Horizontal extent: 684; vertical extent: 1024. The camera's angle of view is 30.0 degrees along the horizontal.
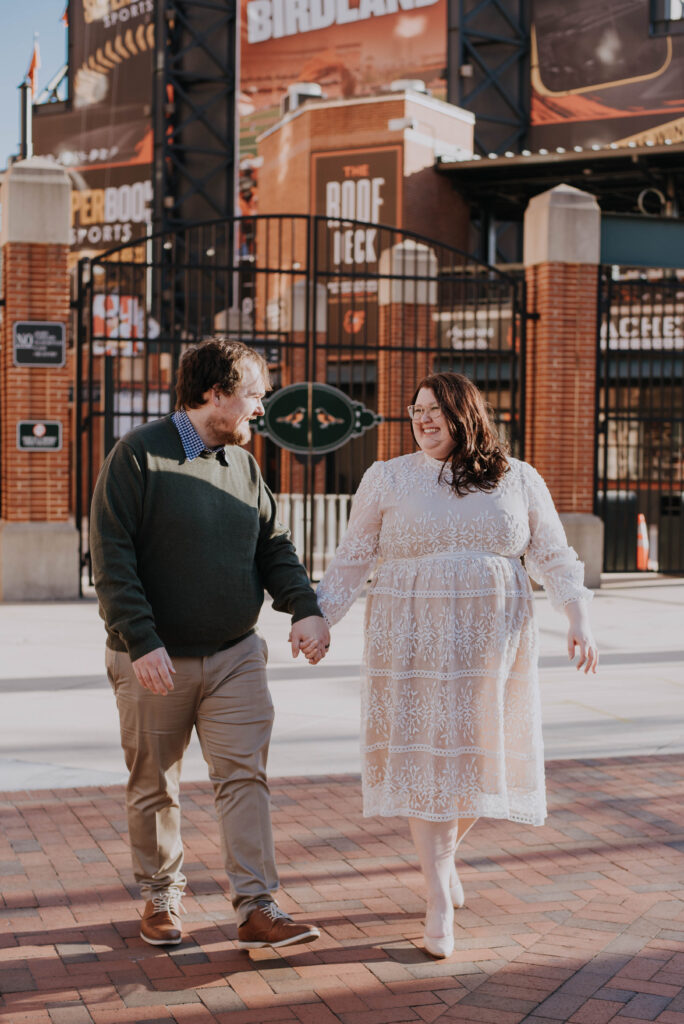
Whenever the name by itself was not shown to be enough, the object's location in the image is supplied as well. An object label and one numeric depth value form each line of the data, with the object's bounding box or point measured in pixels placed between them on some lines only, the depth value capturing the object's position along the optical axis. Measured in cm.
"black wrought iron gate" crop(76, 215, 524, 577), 1394
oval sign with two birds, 1395
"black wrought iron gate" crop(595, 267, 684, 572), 1504
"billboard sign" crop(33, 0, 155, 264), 3706
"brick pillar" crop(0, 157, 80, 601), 1310
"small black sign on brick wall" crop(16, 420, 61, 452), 1312
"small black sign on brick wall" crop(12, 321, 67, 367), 1306
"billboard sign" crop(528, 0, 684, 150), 3130
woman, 390
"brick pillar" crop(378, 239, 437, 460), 1902
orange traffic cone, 1781
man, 379
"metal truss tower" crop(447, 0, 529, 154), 3262
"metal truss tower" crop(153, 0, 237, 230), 3434
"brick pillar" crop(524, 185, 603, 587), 1459
